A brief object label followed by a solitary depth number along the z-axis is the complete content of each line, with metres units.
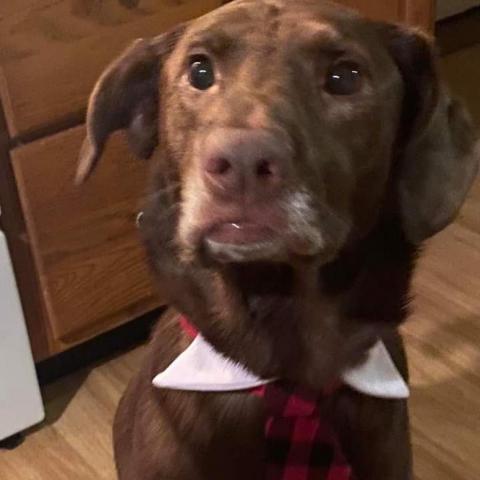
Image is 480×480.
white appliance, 1.71
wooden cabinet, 1.62
